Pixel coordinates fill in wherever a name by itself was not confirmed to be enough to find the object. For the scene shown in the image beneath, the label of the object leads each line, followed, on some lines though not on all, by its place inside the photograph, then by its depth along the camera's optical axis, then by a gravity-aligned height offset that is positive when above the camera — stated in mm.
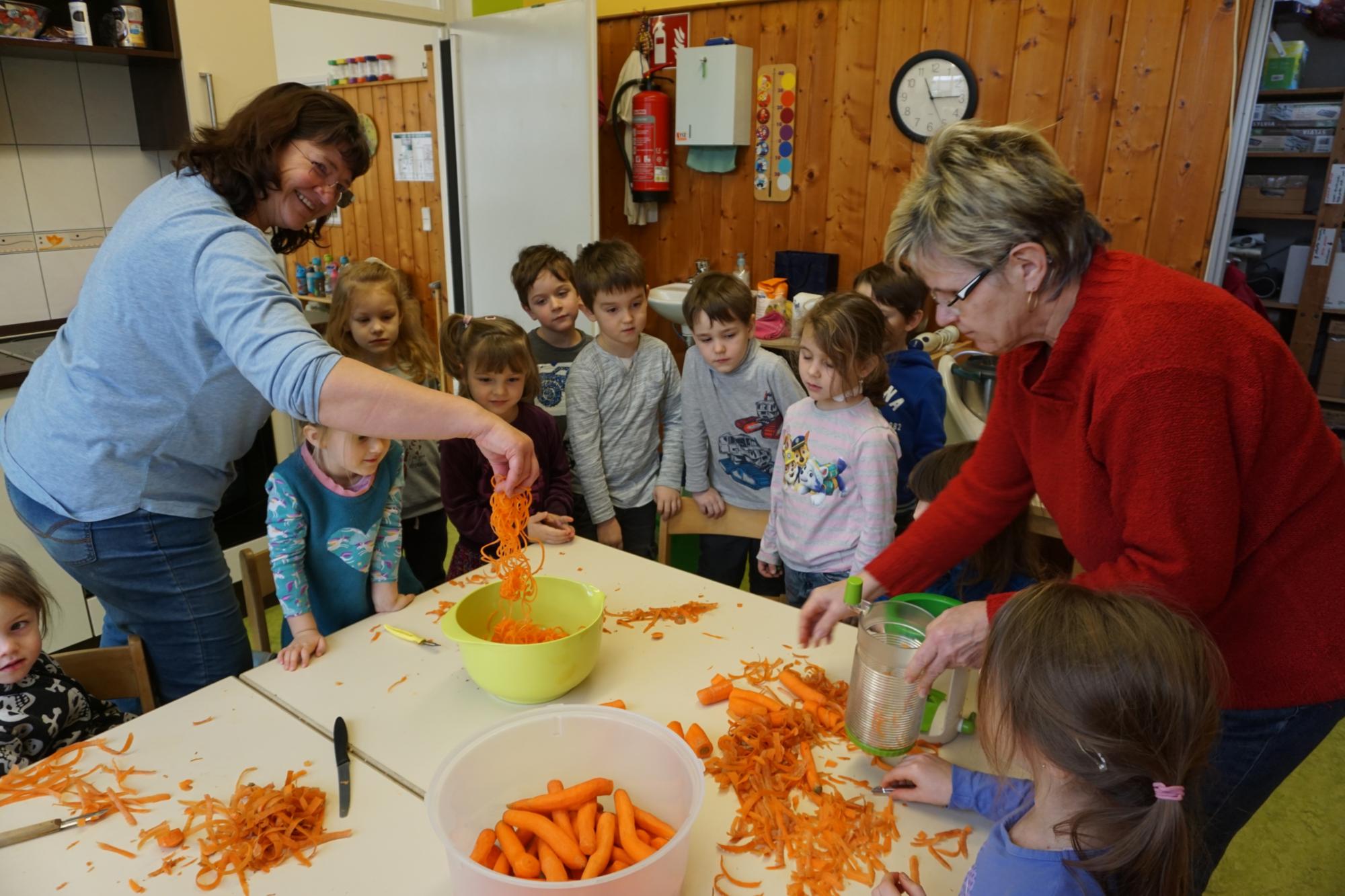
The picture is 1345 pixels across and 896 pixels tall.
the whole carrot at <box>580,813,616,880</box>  892 -668
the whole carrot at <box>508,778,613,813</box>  997 -676
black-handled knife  1077 -723
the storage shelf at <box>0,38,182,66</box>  2559 +441
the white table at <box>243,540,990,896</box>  1071 -736
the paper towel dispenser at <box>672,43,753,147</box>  4227 +515
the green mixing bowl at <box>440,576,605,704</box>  1213 -642
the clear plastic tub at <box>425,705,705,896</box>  942 -657
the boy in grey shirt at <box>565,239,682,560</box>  2387 -577
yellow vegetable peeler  1463 -728
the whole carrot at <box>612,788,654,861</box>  912 -671
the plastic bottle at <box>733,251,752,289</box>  4301 -328
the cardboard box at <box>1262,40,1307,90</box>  4633 +747
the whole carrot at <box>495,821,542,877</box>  896 -678
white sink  4125 -466
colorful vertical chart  4266 +345
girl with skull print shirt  1354 -776
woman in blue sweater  1211 -286
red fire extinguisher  4469 +315
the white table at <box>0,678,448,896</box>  954 -734
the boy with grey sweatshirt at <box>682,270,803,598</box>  2258 -531
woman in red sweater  966 -262
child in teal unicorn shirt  1561 -614
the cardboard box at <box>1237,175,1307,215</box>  4719 +67
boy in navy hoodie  2396 -548
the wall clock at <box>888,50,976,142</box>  3770 +481
